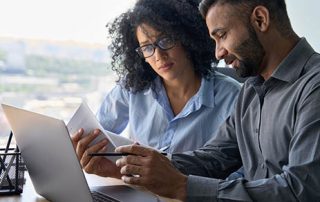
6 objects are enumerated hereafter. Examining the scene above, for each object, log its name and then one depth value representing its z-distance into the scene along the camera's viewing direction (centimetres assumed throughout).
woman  168
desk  114
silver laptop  89
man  100
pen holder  119
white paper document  124
